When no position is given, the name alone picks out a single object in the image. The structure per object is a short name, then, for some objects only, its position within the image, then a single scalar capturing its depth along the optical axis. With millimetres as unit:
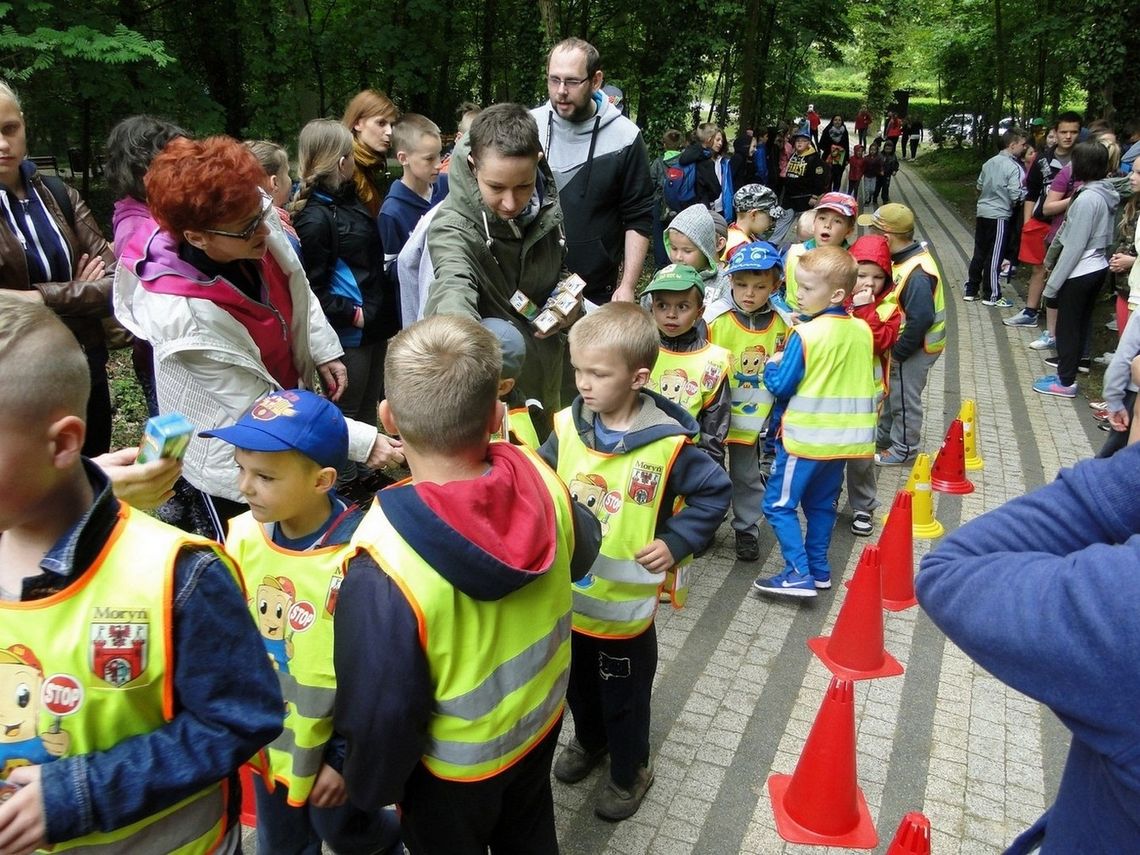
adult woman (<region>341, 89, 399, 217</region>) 5352
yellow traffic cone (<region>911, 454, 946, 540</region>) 5508
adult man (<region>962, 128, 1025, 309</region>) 11773
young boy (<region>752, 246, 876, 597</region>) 4492
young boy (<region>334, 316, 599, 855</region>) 1791
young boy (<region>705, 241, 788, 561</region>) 4848
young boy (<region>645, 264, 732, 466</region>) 4211
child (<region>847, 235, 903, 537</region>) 5508
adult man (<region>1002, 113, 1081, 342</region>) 10891
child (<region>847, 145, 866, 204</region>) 22494
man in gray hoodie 4719
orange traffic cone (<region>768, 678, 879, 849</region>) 2986
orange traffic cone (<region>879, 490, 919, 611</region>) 4602
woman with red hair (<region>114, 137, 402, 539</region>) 2670
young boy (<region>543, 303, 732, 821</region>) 2832
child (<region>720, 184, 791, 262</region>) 7449
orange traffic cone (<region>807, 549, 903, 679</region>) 3842
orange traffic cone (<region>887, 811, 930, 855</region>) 2387
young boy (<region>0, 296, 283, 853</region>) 1420
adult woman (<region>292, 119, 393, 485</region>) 4660
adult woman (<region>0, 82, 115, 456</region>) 3691
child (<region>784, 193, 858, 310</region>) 6152
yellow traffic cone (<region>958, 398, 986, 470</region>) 6637
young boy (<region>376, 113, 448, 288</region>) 5074
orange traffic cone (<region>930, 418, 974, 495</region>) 6145
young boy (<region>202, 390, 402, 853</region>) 2176
